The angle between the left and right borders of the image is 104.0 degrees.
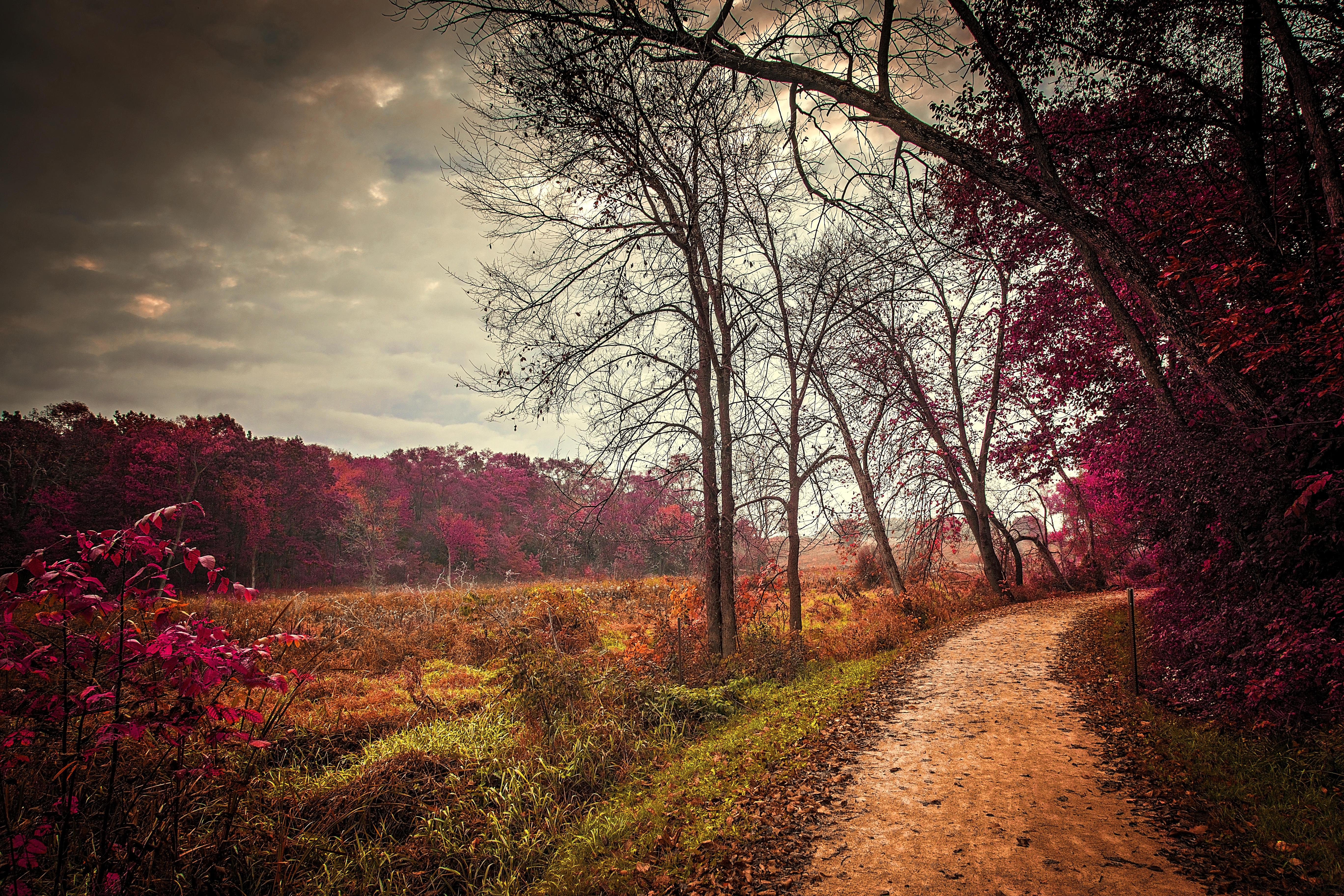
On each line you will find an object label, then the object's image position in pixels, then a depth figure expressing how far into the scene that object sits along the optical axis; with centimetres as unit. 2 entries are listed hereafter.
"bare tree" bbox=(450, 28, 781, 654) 617
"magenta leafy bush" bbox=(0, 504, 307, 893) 280
